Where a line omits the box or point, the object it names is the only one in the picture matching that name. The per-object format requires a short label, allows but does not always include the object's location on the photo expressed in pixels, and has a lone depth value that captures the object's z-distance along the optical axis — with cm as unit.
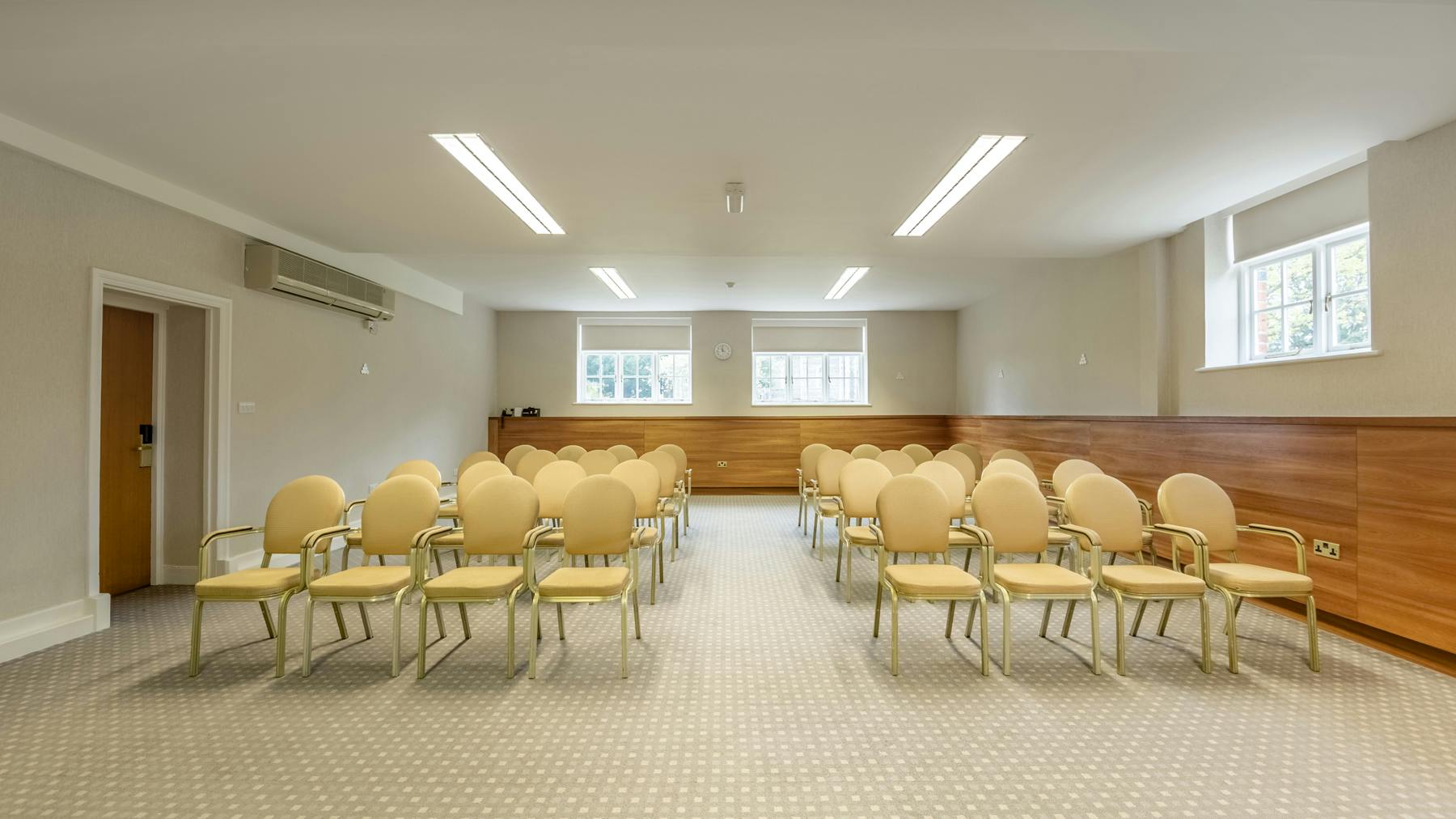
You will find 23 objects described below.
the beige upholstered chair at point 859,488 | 502
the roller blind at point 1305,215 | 434
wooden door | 461
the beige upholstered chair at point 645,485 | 501
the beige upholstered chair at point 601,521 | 371
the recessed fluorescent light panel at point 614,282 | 801
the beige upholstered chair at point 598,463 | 633
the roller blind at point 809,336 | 1123
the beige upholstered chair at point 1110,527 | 329
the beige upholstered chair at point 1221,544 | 316
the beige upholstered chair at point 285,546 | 315
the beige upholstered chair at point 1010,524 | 337
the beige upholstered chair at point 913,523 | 362
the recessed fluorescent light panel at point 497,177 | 381
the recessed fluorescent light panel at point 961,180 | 387
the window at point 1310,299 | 438
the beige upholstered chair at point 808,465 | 722
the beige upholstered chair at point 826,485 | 591
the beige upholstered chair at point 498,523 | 347
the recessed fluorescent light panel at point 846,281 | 810
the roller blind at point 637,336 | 1121
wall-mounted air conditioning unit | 520
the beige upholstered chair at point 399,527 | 336
